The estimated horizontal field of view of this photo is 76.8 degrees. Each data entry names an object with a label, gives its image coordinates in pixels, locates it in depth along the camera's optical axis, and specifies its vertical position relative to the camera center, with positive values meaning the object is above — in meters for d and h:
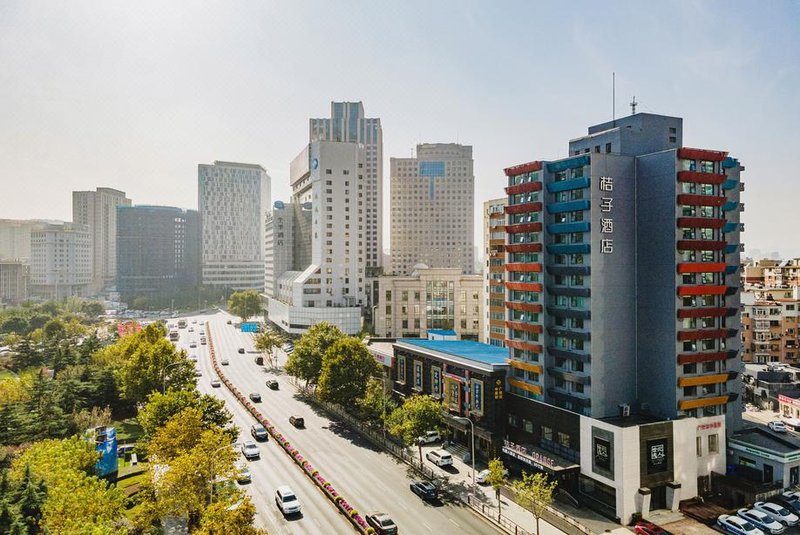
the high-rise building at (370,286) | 164.62 -5.54
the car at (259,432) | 70.56 -22.97
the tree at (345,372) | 78.62 -16.19
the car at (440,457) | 62.03 -23.48
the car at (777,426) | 74.99 -23.70
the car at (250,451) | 63.78 -22.97
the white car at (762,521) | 47.22 -23.92
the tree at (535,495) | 44.66 -20.25
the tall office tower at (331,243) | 145.88 +8.19
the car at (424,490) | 52.22 -23.08
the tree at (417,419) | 60.41 -18.30
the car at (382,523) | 44.31 -22.68
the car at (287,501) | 48.37 -22.71
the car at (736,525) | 46.19 -23.87
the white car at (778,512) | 48.28 -23.80
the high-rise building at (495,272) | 100.12 -0.47
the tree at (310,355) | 92.75 -15.81
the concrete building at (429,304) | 132.62 -9.07
